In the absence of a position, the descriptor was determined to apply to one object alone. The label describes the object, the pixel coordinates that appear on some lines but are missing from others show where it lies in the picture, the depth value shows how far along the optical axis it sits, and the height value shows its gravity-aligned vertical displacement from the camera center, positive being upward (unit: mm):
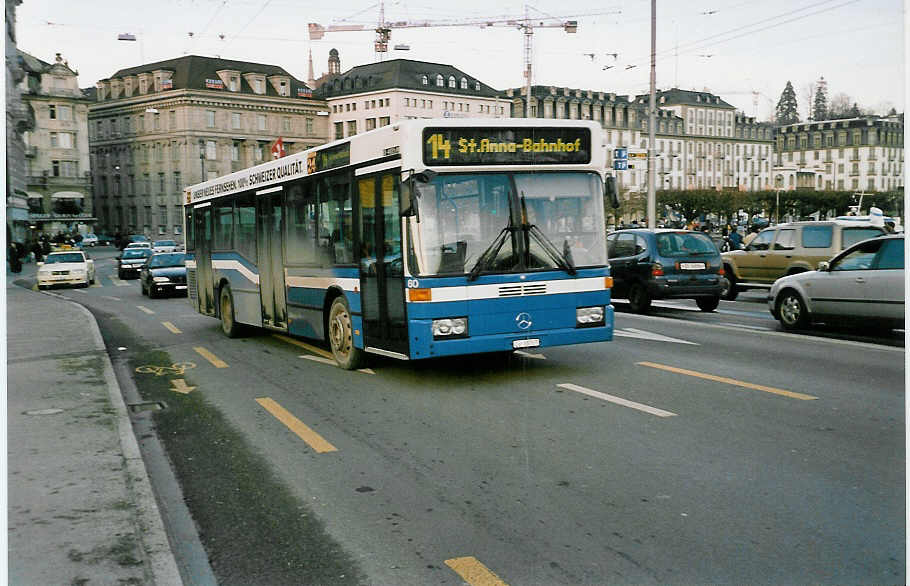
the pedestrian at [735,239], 29230 -298
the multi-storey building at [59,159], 59159 +7406
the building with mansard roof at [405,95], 94812 +15192
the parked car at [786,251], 19422 -488
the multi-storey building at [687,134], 122188 +14247
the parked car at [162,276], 28609 -1071
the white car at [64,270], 36375 -1002
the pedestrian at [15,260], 35731 -609
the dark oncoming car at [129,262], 44875 -958
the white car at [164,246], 57169 -227
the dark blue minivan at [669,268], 18234 -739
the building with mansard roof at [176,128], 94500 +12008
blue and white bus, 9461 -16
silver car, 12773 -915
